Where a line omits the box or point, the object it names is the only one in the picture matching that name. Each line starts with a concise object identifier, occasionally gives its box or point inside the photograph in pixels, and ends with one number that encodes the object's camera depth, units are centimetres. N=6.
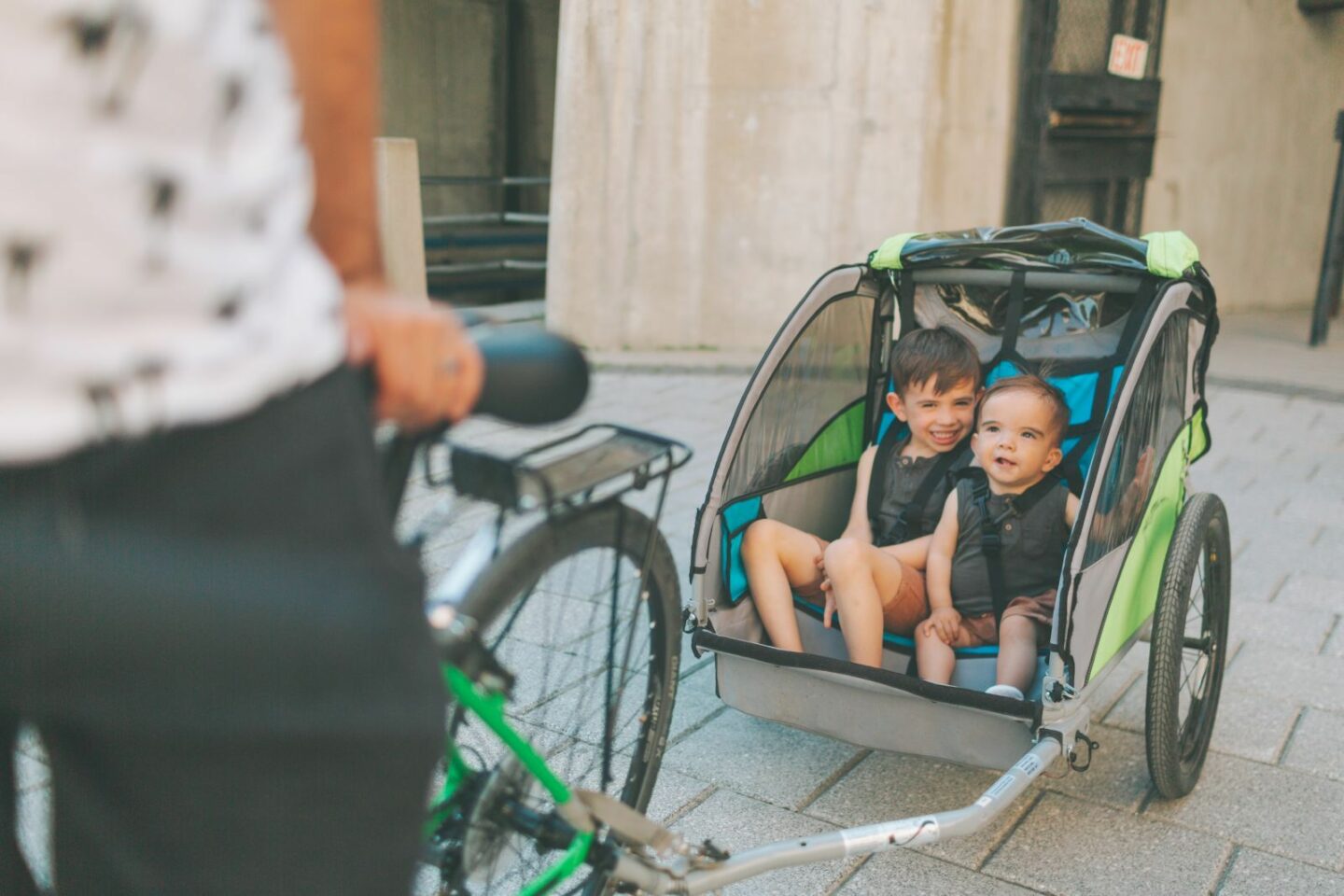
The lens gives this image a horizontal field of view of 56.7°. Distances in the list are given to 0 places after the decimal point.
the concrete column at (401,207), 731
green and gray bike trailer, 227
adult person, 74
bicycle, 142
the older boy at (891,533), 259
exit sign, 870
